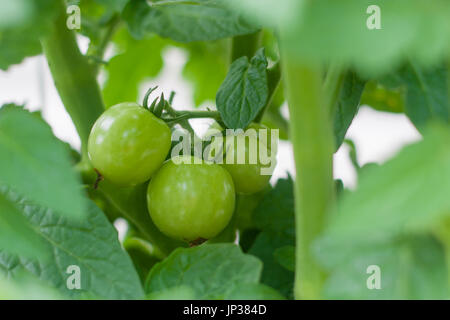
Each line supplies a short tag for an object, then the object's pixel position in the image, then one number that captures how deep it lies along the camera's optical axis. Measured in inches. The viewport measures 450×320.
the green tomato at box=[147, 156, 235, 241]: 27.2
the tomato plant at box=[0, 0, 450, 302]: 19.5
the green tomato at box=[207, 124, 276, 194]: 28.1
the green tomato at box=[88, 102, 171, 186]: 27.2
